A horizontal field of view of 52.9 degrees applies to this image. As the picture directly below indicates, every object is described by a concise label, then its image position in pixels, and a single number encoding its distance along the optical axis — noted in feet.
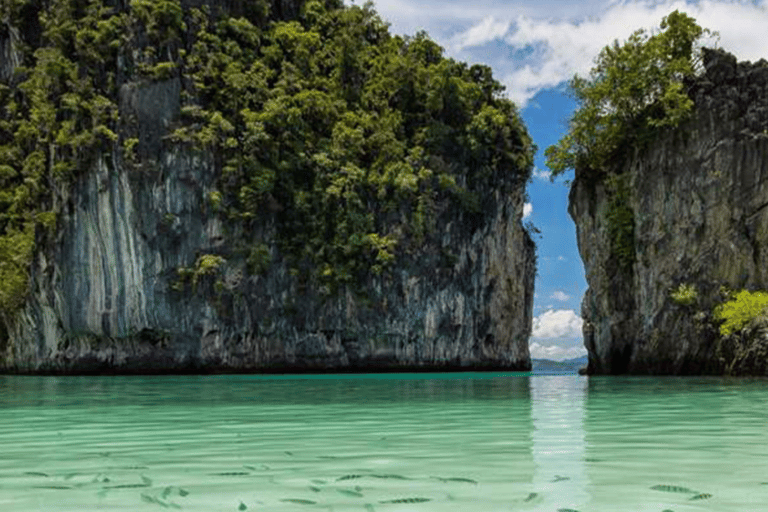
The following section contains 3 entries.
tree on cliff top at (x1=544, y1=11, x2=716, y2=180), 83.82
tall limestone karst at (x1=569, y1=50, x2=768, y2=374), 77.82
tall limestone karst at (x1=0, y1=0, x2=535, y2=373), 117.91
